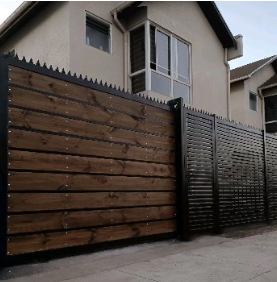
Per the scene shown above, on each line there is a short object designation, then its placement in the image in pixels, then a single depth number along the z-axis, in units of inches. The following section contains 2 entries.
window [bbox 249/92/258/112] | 748.6
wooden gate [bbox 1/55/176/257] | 142.9
